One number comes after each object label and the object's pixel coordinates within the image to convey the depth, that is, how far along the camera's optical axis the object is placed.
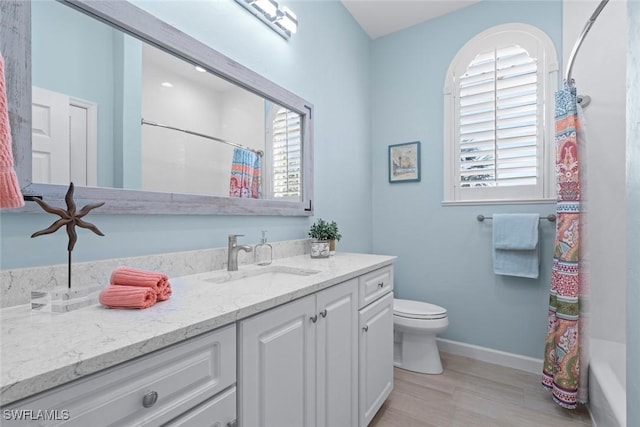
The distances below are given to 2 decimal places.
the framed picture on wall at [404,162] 2.65
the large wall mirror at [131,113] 0.89
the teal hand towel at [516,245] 2.10
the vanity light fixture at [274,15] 1.58
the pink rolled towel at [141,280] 0.85
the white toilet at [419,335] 2.08
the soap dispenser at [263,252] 1.62
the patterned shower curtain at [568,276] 1.69
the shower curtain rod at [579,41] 1.51
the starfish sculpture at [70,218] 0.80
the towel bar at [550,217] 2.07
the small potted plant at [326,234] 1.93
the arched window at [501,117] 2.15
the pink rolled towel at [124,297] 0.79
